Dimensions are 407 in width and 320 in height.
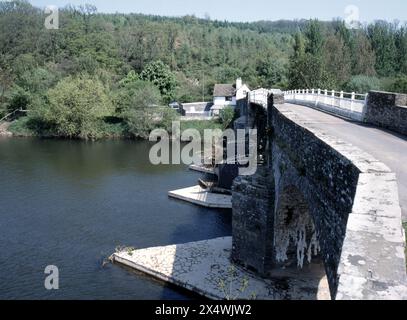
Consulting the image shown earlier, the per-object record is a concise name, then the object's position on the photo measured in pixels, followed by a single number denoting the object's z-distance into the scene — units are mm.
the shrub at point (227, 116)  61625
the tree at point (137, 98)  60344
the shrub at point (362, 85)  54906
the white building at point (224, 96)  69806
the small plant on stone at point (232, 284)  17766
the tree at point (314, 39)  72500
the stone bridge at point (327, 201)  5084
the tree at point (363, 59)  70438
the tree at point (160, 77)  77562
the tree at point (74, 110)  60281
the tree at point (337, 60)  63675
